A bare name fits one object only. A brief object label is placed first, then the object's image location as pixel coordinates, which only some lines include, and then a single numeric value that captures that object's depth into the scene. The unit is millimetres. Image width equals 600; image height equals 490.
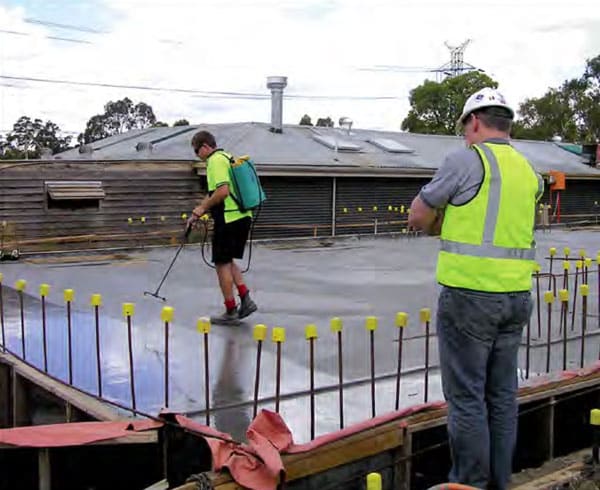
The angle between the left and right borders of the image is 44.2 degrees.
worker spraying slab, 5855
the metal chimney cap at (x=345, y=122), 22438
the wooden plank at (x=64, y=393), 4066
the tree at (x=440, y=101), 45094
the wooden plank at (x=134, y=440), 3482
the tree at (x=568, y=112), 46688
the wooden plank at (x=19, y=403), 4879
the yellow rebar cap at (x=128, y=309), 4477
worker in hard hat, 3010
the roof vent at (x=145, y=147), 18750
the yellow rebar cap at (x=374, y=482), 2881
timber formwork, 3492
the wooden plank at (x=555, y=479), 3706
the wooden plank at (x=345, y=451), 3338
